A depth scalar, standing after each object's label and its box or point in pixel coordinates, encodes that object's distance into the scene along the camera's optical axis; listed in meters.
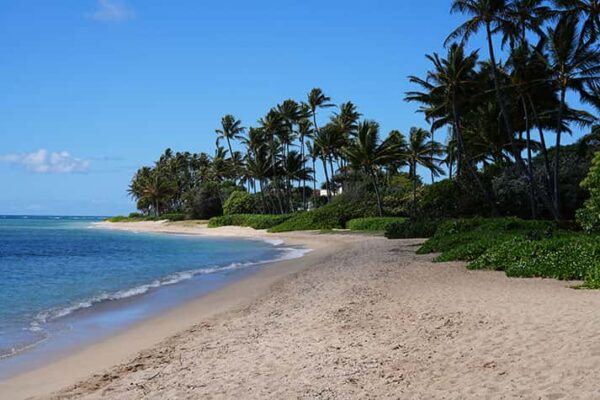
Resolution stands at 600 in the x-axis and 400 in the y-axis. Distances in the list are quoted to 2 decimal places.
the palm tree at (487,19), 26.98
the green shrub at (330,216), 45.56
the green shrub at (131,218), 89.34
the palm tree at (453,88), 32.41
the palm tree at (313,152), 57.28
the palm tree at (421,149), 48.56
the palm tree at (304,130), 61.09
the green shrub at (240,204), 64.88
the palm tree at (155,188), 85.31
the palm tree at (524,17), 27.44
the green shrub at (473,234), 17.14
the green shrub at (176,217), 78.81
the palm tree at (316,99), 58.31
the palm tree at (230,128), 68.38
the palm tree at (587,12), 24.80
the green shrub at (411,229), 30.62
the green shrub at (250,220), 52.28
